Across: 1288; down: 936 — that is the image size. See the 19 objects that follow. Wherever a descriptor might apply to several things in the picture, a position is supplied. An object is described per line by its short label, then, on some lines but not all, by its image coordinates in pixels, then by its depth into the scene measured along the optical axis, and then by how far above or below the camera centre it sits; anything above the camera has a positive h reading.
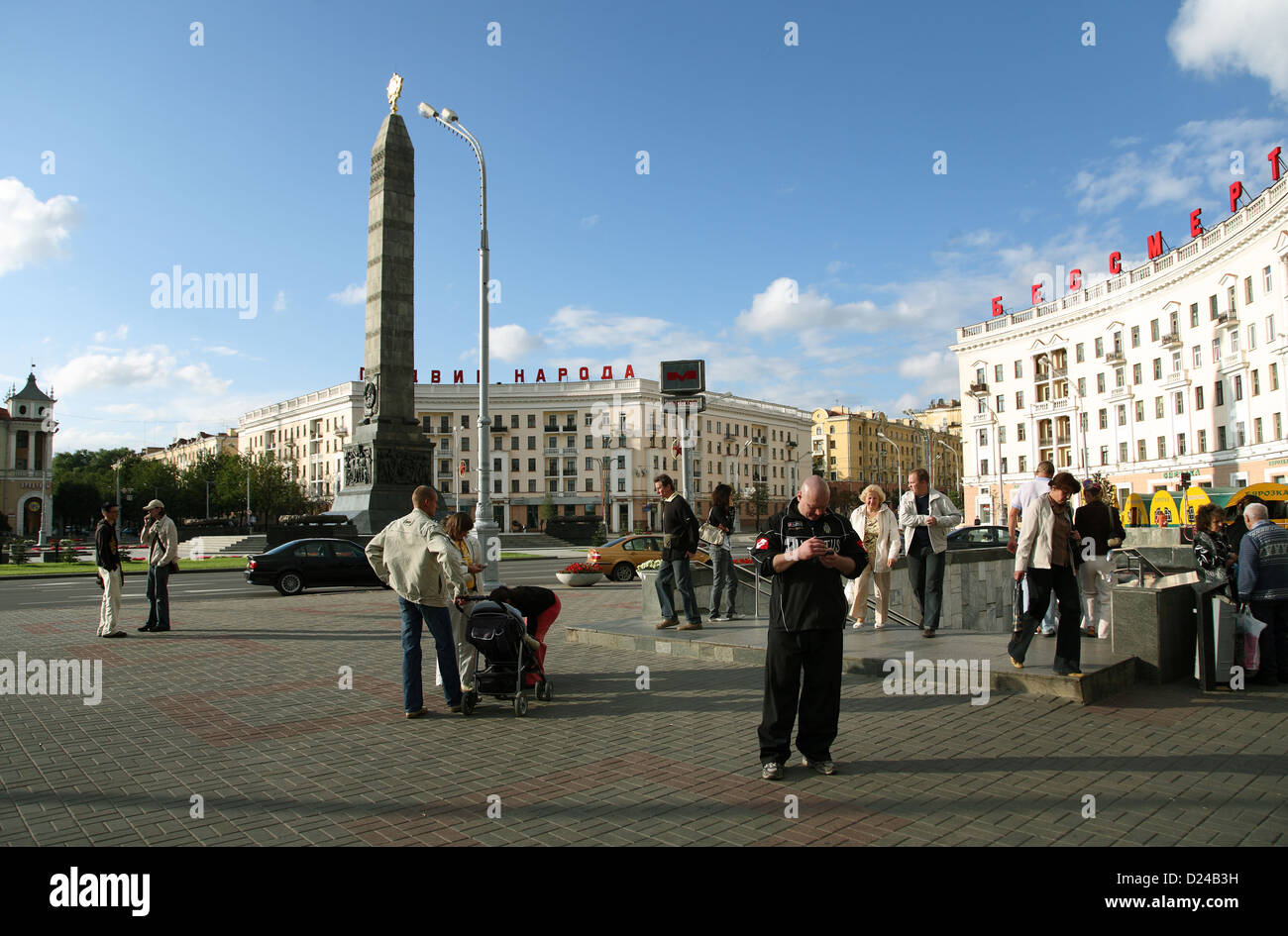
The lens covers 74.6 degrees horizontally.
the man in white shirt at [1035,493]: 9.41 +0.11
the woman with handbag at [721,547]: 11.68 -0.59
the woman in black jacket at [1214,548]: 9.12 -0.50
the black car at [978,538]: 22.19 -0.91
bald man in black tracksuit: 5.36 -0.84
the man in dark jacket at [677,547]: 10.72 -0.52
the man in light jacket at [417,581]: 7.07 -0.62
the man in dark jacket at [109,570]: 12.19 -0.87
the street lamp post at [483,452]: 16.83 +1.25
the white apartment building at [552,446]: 104.94 +7.75
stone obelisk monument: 30.25 +6.12
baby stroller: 7.19 -1.24
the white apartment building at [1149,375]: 47.72 +9.55
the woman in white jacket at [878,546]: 10.83 -0.53
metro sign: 12.47 +1.93
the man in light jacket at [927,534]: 10.09 -0.36
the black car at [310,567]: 20.81 -1.45
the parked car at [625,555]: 25.61 -1.47
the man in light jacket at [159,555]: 12.69 -0.68
